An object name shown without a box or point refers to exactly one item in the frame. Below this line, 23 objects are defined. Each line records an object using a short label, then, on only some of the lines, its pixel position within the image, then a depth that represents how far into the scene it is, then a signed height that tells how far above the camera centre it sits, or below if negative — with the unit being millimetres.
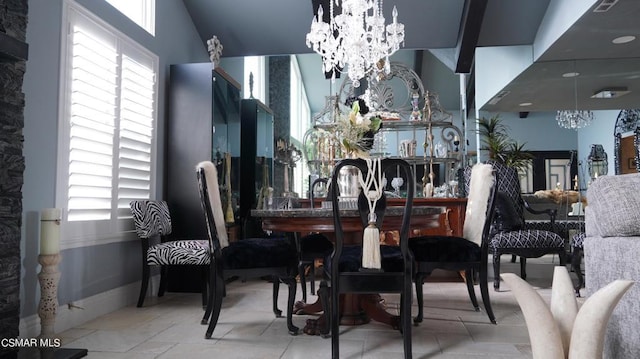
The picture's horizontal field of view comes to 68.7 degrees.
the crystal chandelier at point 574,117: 5487 +1006
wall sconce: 5156 +440
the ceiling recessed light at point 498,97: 6387 +1462
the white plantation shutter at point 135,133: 3383 +518
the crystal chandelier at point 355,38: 3916 +1400
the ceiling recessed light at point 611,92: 5348 +1260
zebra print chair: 3266 -337
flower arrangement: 2809 +422
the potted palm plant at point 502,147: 5707 +685
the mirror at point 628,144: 5070 +624
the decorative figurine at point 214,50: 4078 +1316
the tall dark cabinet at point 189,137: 3938 +550
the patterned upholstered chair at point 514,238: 3873 -309
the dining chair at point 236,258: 2498 -310
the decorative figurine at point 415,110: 5262 +1032
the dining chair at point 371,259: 2051 -263
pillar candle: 2371 -148
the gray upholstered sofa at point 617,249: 1335 -149
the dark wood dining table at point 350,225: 2307 -121
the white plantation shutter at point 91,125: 2840 +487
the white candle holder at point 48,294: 2348 -470
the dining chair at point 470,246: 2662 -258
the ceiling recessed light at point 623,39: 4605 +1613
